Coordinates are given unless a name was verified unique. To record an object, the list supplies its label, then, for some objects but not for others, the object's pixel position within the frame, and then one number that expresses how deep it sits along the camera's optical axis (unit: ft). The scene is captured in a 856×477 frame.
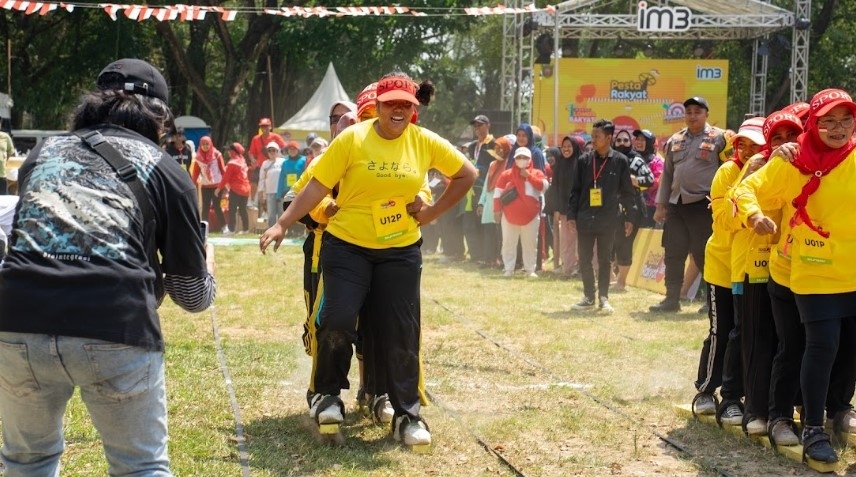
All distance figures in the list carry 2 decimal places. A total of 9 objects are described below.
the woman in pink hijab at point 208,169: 78.18
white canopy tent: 98.48
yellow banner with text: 106.42
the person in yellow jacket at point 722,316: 22.86
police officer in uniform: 37.96
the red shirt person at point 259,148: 85.70
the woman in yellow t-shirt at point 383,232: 20.29
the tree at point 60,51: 127.24
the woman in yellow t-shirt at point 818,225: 19.31
